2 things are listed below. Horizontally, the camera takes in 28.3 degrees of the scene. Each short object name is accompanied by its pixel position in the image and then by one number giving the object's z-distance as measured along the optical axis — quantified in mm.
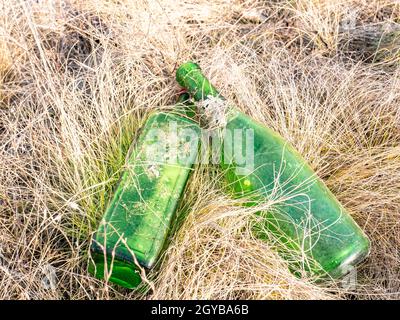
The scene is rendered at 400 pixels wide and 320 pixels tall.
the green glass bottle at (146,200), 790
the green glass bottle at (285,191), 821
